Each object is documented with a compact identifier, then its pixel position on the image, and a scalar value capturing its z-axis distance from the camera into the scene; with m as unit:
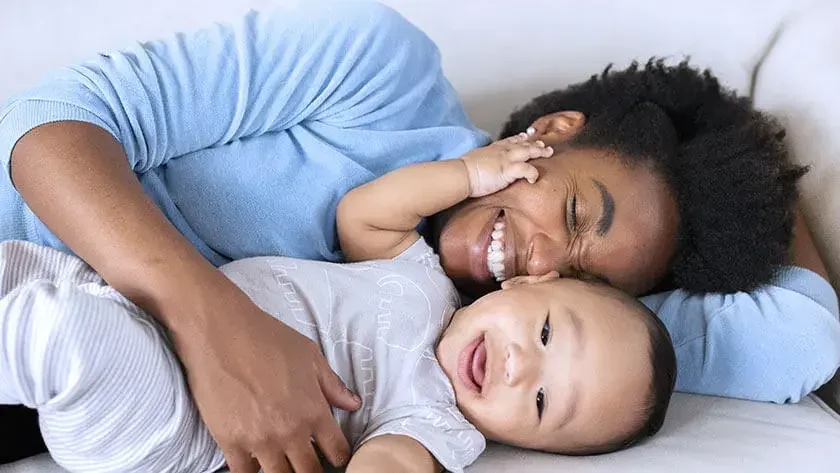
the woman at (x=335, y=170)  0.97
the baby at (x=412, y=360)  0.81
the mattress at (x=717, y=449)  0.97
